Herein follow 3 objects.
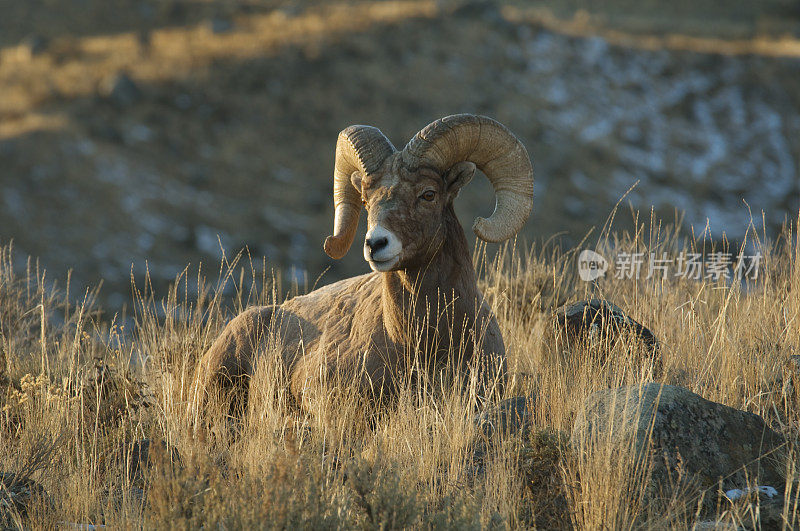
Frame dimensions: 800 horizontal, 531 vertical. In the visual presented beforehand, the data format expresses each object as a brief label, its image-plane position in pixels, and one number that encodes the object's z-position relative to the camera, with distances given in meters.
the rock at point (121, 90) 90.00
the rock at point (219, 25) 103.12
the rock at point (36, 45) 97.69
